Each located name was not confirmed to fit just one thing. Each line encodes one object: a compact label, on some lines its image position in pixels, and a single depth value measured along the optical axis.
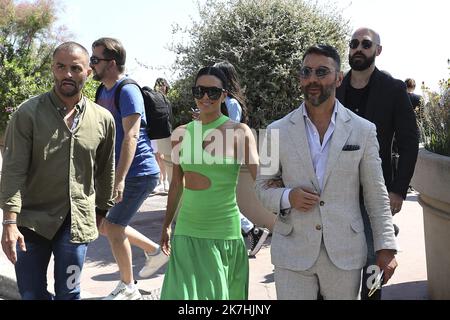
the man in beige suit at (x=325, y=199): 2.81
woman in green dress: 3.37
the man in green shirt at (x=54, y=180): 3.24
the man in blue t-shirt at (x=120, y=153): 4.48
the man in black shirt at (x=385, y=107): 3.67
